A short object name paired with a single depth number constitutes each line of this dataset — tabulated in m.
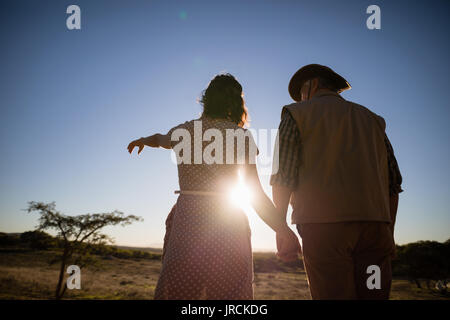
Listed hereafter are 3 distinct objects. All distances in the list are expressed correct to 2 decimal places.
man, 1.69
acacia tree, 30.50
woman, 1.86
